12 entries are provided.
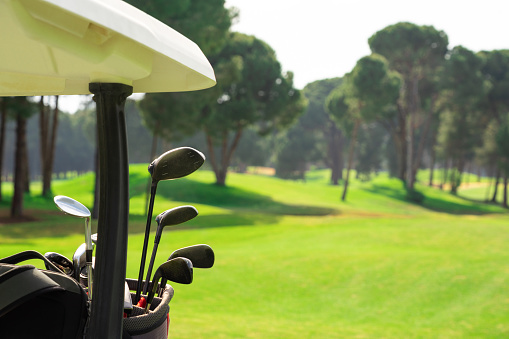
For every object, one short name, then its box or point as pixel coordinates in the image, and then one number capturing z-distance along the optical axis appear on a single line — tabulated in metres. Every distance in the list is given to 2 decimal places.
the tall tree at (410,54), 41.41
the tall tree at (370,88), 35.69
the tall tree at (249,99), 31.58
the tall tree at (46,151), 24.90
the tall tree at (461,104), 40.78
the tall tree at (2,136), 20.80
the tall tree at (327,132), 57.84
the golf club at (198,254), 1.88
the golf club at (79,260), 1.86
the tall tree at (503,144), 37.81
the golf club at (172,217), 1.89
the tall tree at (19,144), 16.70
